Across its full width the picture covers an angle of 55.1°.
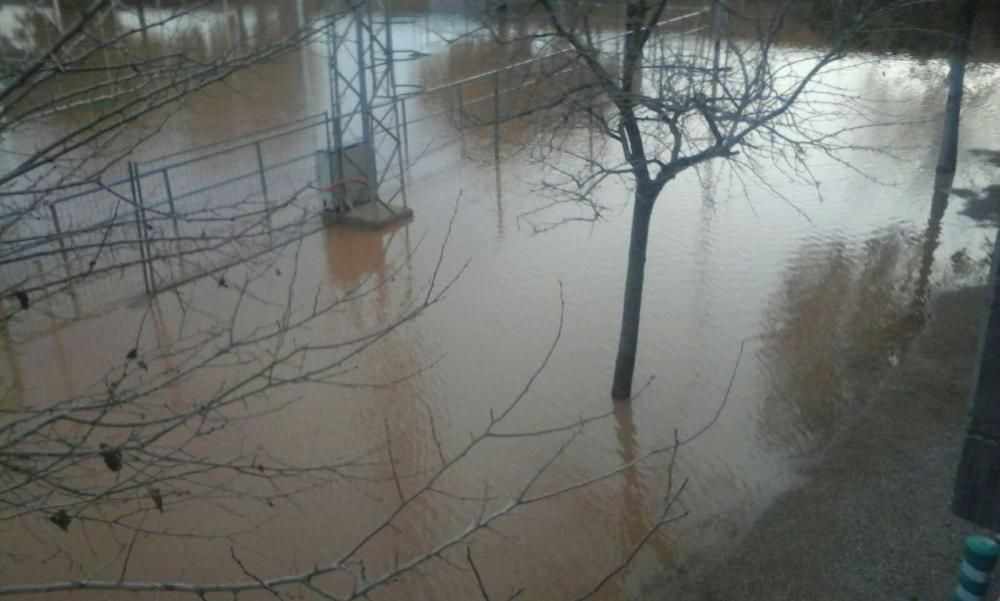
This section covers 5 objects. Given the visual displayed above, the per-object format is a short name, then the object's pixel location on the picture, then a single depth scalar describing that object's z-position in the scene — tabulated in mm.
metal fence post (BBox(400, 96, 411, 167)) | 16562
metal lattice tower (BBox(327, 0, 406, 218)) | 13203
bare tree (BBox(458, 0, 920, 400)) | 7770
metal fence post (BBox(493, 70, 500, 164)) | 16177
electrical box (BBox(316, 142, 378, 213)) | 13938
